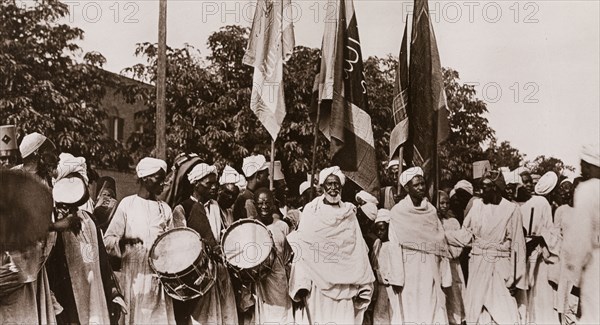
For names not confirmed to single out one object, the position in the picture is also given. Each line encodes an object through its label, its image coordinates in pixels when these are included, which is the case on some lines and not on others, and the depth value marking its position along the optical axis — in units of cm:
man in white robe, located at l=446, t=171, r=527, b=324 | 927
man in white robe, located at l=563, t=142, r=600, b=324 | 627
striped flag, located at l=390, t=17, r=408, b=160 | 959
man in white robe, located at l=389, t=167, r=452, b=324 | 818
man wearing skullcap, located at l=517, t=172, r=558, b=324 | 1008
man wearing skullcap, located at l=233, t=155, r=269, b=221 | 913
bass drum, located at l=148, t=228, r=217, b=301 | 671
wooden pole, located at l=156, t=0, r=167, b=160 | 1330
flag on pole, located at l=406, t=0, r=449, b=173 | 956
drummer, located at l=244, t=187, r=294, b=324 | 773
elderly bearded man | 773
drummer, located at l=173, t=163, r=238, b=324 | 734
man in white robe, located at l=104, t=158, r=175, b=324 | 702
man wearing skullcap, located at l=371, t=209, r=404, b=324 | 821
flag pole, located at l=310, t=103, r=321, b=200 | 887
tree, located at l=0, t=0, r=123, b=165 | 1444
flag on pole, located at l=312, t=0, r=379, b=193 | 921
